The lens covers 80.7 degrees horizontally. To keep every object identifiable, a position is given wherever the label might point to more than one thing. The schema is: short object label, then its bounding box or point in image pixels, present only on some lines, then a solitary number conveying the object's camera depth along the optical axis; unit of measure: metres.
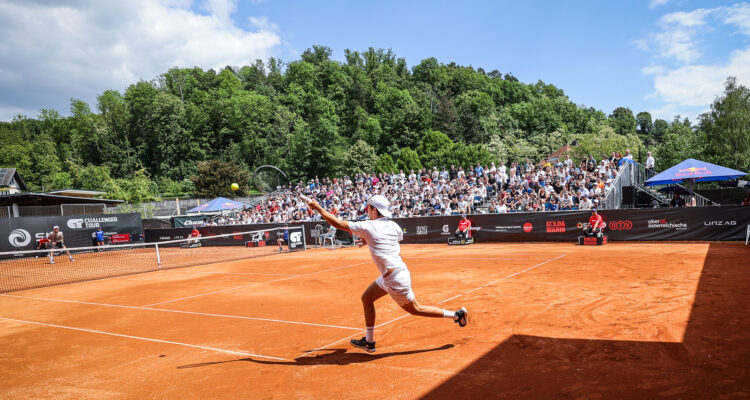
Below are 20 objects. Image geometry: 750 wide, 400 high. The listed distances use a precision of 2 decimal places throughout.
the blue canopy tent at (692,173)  19.36
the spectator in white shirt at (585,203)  21.47
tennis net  18.98
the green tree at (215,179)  65.38
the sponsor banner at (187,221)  38.59
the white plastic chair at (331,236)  27.07
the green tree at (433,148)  61.75
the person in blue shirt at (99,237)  30.32
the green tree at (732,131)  52.53
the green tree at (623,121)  118.81
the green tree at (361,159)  65.75
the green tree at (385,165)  63.29
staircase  23.80
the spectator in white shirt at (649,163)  25.78
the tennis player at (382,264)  5.94
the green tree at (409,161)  63.42
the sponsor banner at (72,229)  28.48
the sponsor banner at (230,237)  26.52
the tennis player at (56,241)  25.26
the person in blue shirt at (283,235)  25.78
